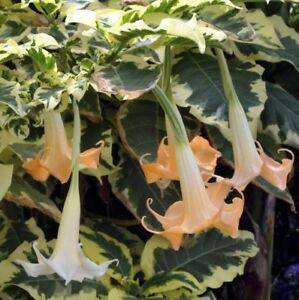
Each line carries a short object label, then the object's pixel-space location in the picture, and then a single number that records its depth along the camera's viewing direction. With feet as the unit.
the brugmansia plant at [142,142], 5.26
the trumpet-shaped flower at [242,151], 5.64
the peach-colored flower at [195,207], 5.45
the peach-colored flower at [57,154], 5.67
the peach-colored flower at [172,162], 5.82
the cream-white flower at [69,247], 5.31
